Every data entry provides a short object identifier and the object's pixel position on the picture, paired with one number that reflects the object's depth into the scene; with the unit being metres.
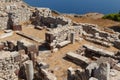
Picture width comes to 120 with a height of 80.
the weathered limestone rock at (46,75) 7.32
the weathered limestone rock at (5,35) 11.20
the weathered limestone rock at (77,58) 8.64
